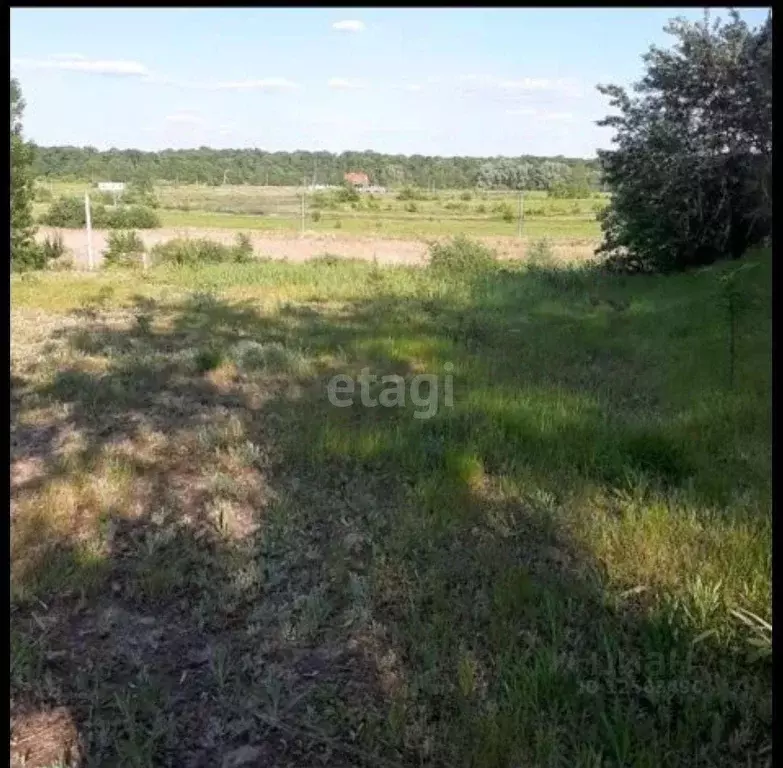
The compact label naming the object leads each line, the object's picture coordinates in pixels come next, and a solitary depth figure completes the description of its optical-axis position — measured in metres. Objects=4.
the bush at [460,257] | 12.45
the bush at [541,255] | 13.03
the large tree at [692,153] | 9.82
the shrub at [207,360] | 5.60
